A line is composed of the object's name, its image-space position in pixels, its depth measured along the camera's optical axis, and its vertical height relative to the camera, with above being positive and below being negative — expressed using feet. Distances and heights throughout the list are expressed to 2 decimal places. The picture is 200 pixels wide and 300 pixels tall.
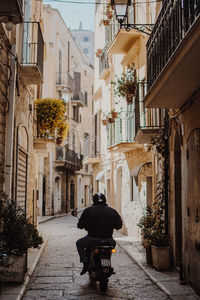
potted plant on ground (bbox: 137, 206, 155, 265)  27.82 -3.21
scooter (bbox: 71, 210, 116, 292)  20.21 -4.03
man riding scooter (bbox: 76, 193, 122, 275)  21.80 -2.21
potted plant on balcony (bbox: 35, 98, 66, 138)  43.93 +8.01
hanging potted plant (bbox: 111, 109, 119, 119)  51.51 +9.29
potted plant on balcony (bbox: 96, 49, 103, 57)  66.23 +22.47
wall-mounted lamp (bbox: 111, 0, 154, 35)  31.03 +14.05
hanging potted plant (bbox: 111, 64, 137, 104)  45.29 +11.19
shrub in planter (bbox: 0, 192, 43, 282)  21.88 -3.11
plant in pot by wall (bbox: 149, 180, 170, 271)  25.81 -3.96
